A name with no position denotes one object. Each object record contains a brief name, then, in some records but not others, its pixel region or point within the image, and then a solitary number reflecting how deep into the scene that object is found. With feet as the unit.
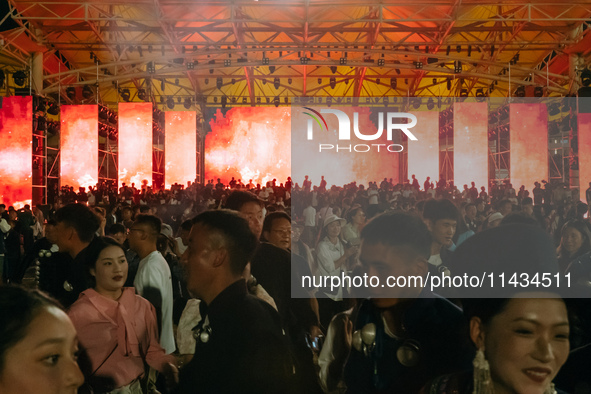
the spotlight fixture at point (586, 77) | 59.21
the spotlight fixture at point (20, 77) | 66.39
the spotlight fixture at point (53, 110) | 69.46
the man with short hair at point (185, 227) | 16.24
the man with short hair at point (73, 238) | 12.84
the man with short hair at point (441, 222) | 13.58
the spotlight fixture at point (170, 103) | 87.76
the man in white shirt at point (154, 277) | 13.10
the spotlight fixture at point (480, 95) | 89.35
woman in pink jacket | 9.82
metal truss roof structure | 62.13
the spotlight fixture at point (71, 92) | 77.97
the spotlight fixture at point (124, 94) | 87.48
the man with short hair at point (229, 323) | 7.04
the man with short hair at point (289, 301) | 11.62
